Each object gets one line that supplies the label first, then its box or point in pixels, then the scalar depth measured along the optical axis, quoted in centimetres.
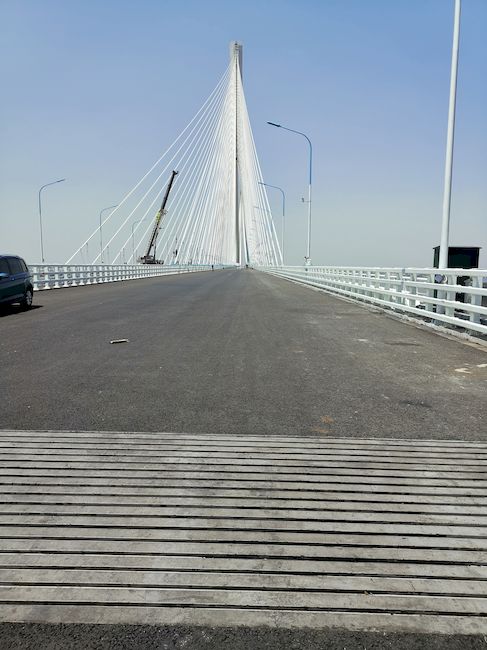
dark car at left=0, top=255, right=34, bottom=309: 1445
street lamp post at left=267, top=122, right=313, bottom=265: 3907
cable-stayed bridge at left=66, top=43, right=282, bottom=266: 6000
